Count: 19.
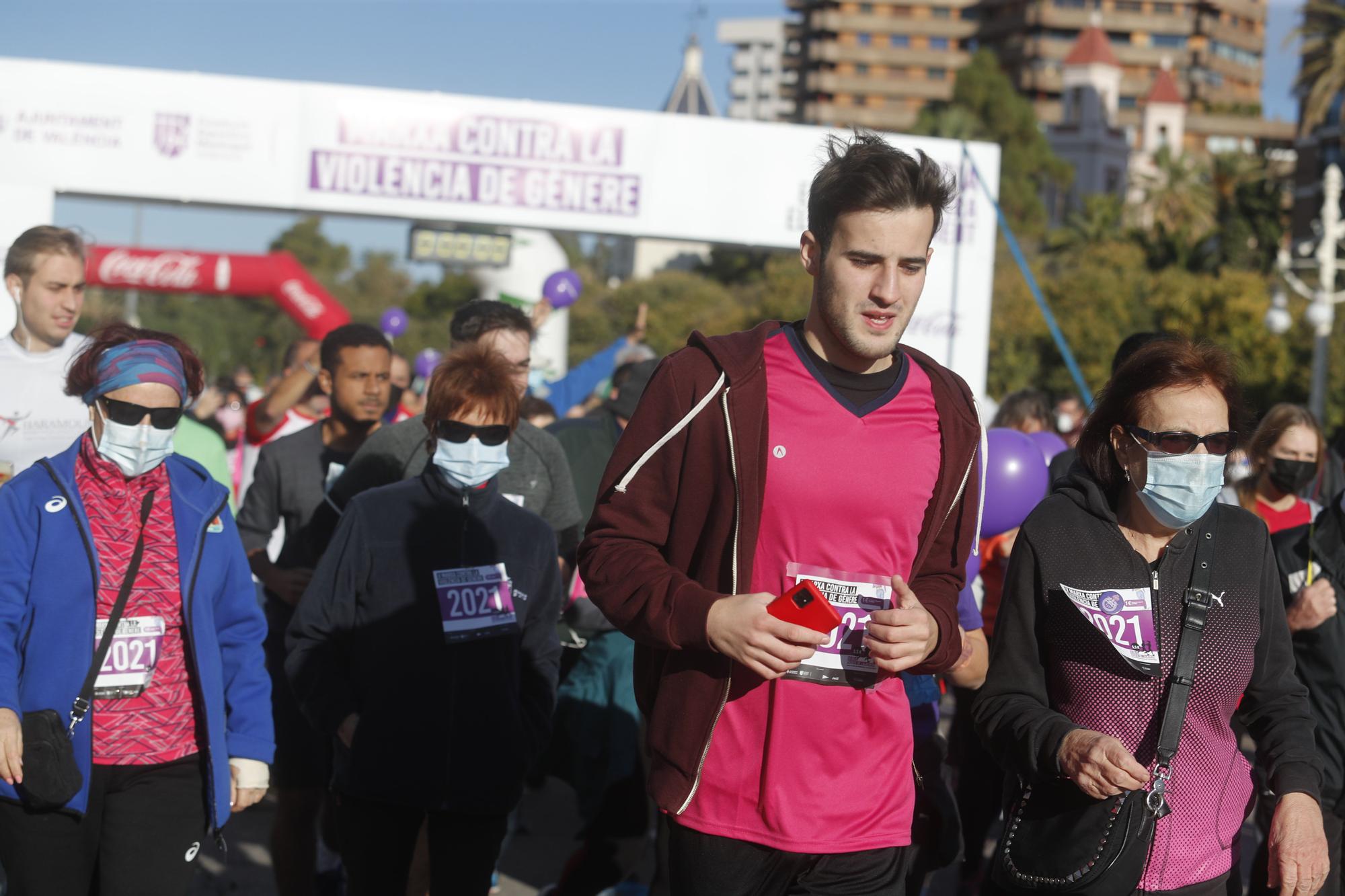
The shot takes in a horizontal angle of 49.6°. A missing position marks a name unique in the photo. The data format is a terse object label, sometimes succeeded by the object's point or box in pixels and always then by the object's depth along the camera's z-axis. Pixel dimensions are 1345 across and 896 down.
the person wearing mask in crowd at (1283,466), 6.07
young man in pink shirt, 2.84
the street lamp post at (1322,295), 20.00
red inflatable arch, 19.78
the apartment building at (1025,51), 100.00
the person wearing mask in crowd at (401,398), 7.19
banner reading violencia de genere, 13.88
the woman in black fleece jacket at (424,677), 4.20
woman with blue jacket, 3.70
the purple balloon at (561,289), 11.01
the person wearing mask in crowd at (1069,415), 13.16
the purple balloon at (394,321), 15.59
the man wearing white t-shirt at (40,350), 5.17
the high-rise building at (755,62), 151.62
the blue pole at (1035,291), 10.98
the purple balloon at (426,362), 15.57
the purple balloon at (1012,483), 6.16
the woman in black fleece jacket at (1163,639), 3.10
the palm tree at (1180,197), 69.38
